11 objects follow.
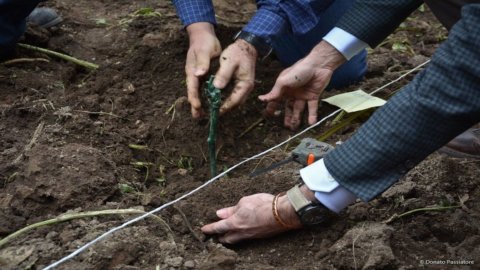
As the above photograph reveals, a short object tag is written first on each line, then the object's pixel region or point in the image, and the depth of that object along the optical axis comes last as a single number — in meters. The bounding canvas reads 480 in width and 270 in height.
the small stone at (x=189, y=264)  1.78
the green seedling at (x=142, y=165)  2.39
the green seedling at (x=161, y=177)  2.38
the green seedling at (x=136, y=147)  2.48
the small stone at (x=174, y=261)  1.79
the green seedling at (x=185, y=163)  2.47
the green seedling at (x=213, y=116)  2.19
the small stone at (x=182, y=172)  2.41
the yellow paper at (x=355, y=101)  2.62
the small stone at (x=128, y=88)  2.81
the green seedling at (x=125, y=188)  2.15
